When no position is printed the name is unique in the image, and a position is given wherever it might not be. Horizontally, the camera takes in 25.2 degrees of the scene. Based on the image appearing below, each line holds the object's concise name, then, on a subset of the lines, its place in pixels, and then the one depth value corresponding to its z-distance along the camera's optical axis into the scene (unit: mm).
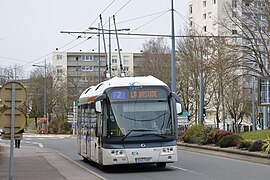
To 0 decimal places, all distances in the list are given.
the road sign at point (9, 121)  14102
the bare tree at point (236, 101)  59562
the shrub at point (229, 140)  30250
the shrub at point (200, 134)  33594
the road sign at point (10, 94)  14305
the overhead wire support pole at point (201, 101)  43812
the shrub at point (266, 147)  24438
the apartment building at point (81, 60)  127750
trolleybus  19141
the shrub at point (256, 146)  26188
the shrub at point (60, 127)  77312
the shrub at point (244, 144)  27783
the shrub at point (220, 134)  31800
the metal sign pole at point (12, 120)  13977
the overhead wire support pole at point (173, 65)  34381
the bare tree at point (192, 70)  51500
